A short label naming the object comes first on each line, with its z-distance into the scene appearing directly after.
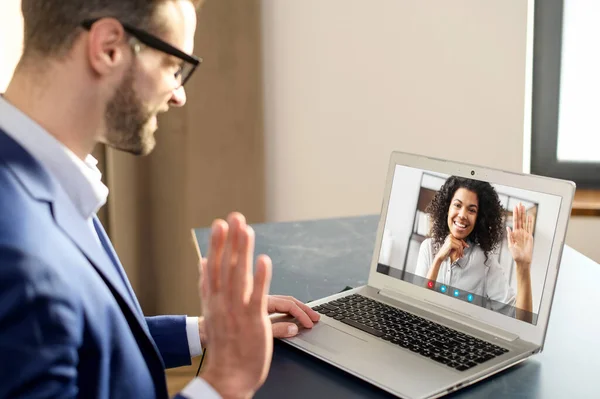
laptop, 0.94
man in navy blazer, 0.67
